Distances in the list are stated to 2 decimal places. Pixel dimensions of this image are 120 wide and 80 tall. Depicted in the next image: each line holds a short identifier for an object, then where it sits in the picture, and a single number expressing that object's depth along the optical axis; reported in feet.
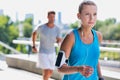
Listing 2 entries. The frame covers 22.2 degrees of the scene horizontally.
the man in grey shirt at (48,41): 15.16
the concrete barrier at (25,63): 19.76
